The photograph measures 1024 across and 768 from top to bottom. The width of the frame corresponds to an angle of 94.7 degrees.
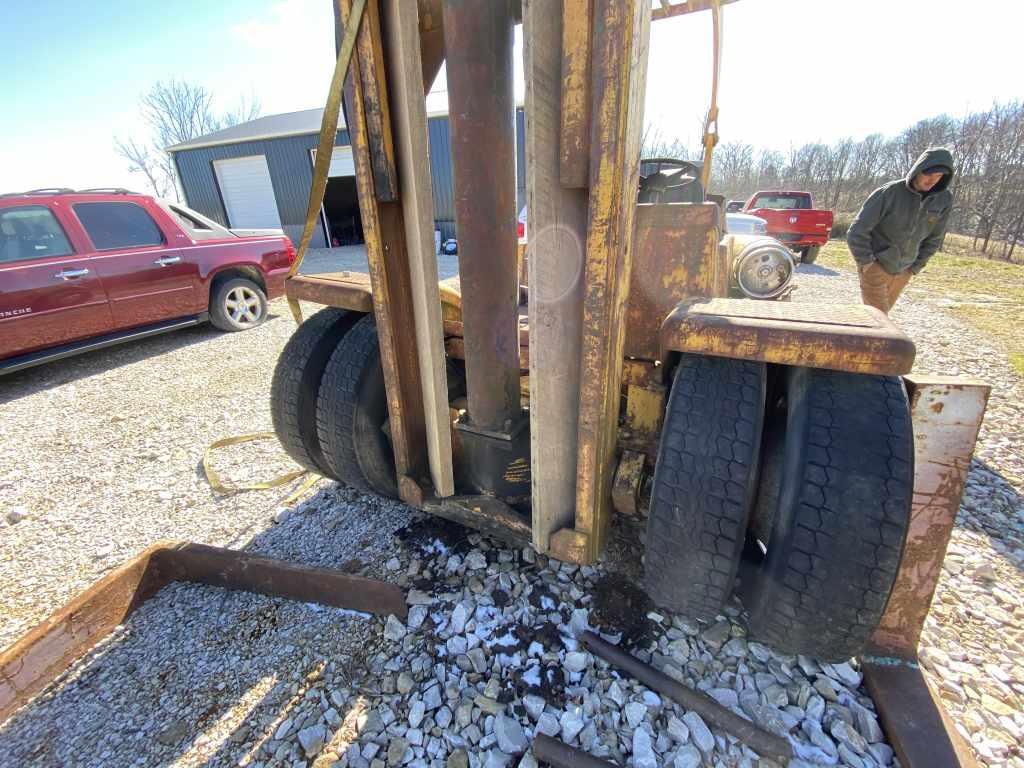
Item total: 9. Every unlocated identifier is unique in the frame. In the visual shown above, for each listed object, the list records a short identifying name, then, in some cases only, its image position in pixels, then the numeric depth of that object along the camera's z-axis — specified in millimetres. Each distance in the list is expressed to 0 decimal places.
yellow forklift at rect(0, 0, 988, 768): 1334
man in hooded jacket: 3908
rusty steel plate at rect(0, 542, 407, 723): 1624
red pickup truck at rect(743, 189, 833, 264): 11734
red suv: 4473
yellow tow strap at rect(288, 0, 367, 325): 1492
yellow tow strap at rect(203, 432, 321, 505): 2890
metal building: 16505
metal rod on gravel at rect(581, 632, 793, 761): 1421
